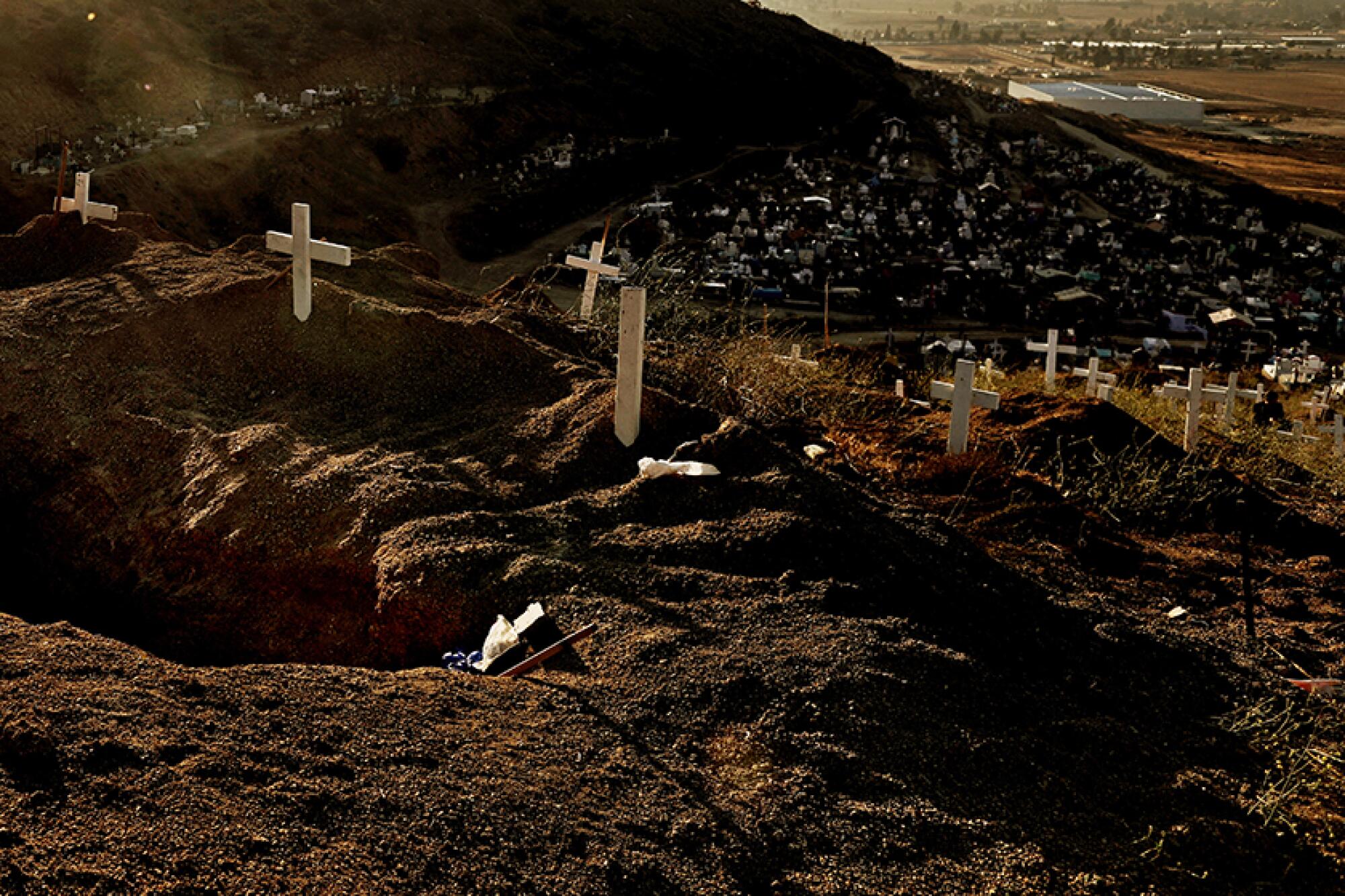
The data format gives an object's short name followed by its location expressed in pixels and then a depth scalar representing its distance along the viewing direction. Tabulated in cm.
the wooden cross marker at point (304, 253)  766
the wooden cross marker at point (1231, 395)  1253
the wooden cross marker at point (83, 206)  1014
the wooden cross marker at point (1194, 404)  1083
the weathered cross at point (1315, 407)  1668
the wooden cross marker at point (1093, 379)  1338
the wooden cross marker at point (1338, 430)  1414
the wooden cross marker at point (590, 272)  958
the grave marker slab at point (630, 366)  638
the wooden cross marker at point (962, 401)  795
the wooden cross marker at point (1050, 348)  1384
